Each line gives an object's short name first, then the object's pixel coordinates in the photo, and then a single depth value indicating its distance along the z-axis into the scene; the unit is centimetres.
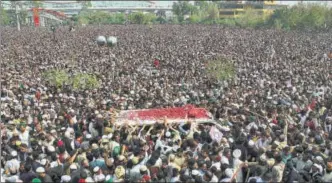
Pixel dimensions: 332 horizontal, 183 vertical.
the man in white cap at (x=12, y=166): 764
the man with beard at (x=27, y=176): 721
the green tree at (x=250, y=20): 5878
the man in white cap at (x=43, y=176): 713
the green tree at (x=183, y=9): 8956
